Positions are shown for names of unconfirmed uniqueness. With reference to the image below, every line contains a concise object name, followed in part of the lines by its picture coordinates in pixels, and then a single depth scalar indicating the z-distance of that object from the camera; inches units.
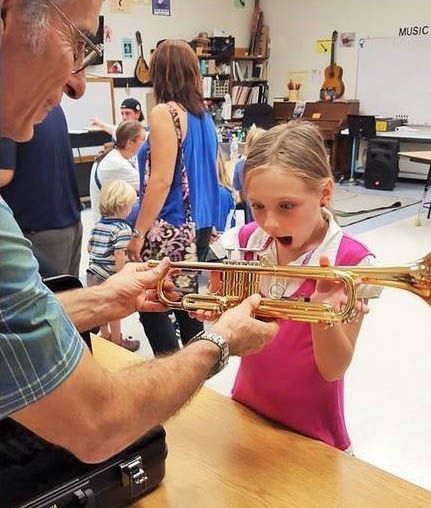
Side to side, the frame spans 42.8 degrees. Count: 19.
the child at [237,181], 156.1
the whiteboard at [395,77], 311.1
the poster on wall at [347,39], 332.8
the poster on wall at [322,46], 342.6
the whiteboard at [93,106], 278.8
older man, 25.2
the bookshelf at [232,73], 336.8
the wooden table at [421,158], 223.5
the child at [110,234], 110.4
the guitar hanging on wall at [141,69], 308.8
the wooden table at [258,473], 39.5
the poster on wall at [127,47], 301.7
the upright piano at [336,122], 328.2
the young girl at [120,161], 136.4
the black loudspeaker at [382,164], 298.0
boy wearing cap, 214.4
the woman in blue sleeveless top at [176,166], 87.8
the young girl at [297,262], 49.9
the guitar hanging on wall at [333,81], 337.7
